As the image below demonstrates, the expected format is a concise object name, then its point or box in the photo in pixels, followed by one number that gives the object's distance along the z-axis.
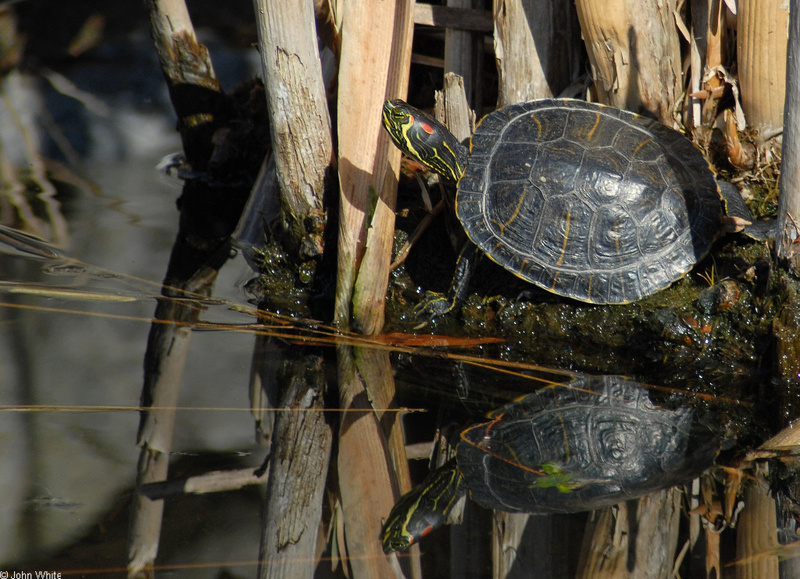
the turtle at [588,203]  5.55
